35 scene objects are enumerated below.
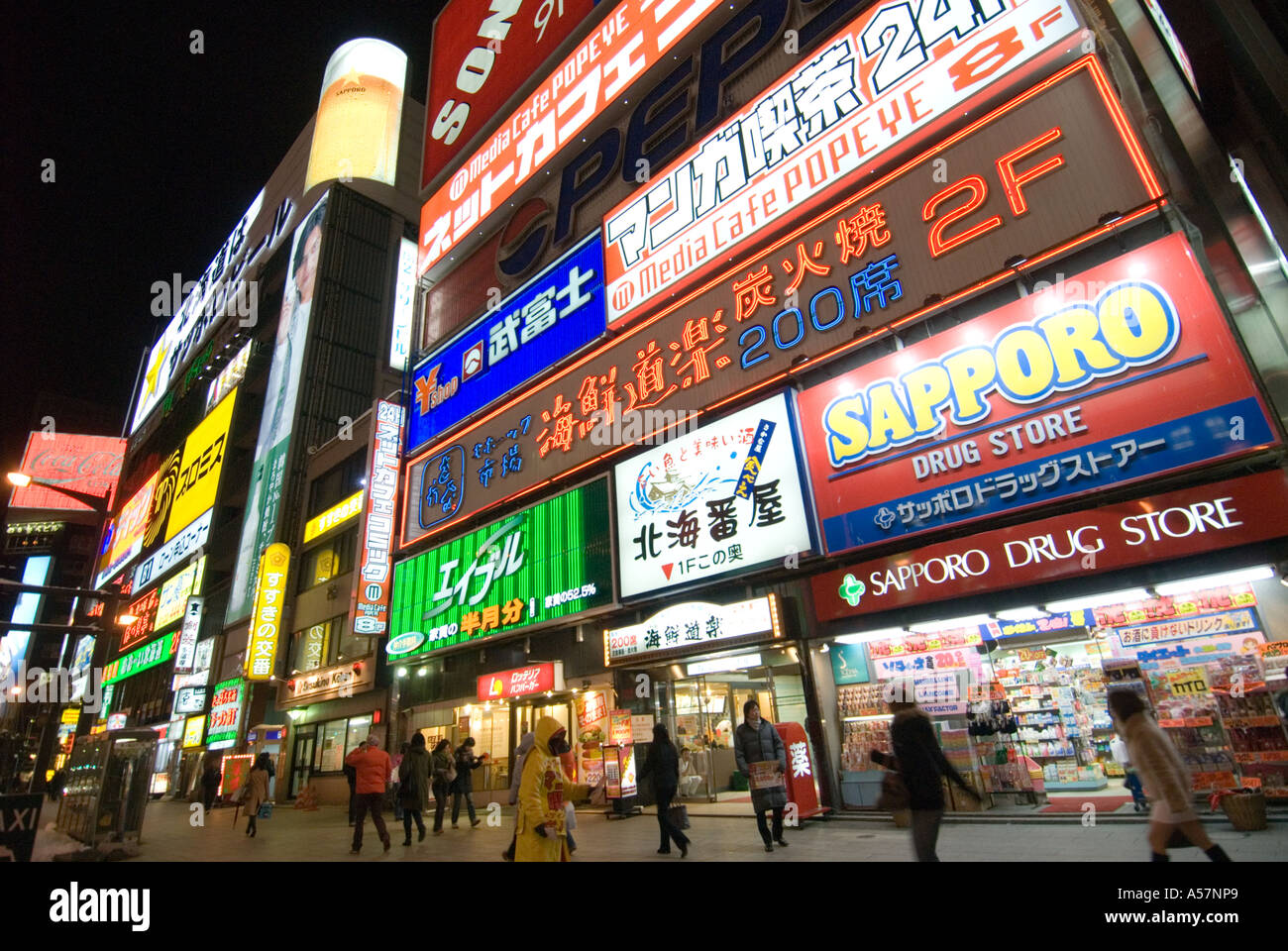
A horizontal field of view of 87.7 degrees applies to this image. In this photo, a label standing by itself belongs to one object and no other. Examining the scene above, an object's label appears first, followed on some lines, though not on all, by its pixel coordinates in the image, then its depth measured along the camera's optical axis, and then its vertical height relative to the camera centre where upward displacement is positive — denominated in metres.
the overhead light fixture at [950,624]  9.14 +1.28
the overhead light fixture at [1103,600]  8.02 +1.26
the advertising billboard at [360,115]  38.25 +36.26
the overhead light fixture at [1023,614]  8.75 +1.28
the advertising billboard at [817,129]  9.96 +9.61
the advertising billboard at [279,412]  29.25 +16.42
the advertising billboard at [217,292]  44.47 +34.23
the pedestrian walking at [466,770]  11.89 -0.16
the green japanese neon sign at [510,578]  13.65 +3.80
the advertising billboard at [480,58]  20.80 +21.60
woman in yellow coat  5.32 -0.36
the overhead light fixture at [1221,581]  7.11 +1.22
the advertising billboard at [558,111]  16.77 +16.73
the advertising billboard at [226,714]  25.94 +2.37
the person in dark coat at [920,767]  4.55 -0.28
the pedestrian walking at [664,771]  7.94 -0.31
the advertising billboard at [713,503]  10.52 +3.79
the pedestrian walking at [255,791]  12.84 -0.26
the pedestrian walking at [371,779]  9.58 -0.15
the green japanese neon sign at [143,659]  34.81 +6.73
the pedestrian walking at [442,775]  11.55 -0.21
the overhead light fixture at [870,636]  10.05 +1.30
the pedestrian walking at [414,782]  10.12 -0.26
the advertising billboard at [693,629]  10.47 +1.78
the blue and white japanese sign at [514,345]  15.56 +9.90
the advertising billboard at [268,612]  23.83 +5.59
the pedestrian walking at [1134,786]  7.51 -0.82
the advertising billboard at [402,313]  32.19 +20.47
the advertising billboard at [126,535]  46.69 +17.38
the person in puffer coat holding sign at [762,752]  7.68 -0.17
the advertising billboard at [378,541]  18.53 +5.94
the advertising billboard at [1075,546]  6.68 +1.77
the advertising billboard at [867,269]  8.53 +6.62
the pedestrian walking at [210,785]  22.33 -0.13
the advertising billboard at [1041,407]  7.13 +3.50
